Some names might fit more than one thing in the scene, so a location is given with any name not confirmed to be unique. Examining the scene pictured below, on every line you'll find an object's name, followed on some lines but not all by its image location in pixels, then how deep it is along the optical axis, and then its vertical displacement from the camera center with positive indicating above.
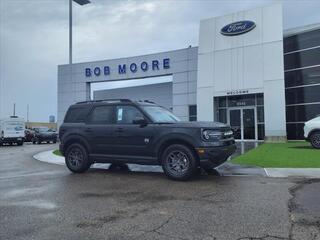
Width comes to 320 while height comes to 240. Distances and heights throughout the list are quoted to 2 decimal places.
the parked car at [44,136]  23.75 -0.49
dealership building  16.18 +3.54
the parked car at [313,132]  11.13 -0.21
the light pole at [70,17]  18.56 +8.32
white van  21.83 +0.10
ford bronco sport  6.32 -0.24
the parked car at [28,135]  26.42 -0.43
